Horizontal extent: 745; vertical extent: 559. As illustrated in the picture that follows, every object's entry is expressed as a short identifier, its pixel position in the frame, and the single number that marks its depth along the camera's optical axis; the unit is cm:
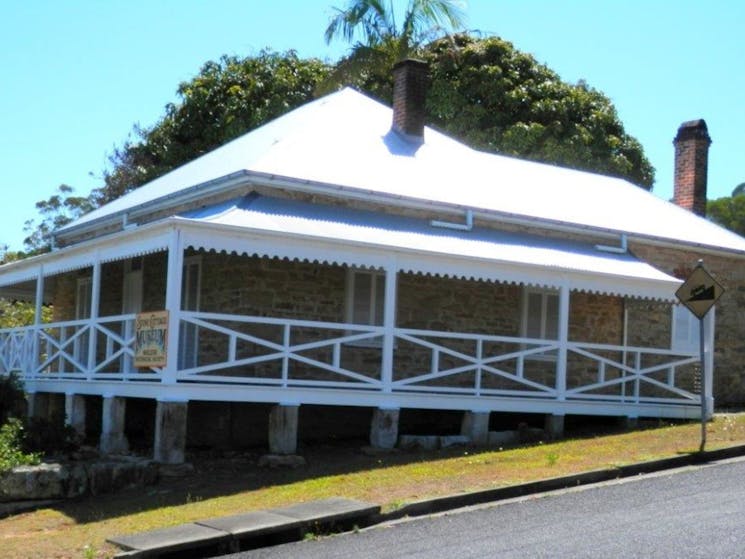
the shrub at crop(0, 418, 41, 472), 1385
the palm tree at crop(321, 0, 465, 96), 2867
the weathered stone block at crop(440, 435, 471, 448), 1598
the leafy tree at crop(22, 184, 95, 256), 4088
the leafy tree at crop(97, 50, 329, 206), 3241
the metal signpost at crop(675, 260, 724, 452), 1412
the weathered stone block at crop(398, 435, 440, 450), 1575
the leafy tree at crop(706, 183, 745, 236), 5388
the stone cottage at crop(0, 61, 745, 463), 1504
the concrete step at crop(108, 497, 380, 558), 999
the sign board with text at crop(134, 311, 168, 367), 1414
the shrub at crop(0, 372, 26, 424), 1702
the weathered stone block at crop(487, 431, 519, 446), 1652
